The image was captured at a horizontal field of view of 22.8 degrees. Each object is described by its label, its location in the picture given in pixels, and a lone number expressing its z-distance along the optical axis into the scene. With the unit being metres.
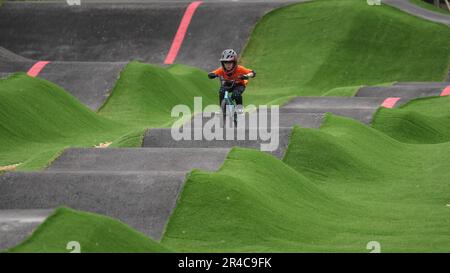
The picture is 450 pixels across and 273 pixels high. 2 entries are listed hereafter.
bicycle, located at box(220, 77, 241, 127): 30.77
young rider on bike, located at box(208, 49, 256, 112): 30.42
